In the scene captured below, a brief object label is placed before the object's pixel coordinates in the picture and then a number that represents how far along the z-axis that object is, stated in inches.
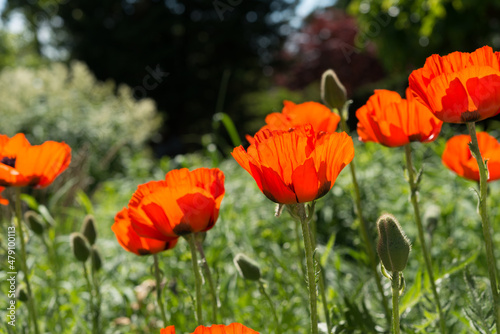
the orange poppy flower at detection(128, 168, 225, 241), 43.7
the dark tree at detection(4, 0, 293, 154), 575.5
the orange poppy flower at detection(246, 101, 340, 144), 51.1
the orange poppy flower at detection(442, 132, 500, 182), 51.5
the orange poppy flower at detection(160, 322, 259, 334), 38.3
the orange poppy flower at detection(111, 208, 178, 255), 48.0
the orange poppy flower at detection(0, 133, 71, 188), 49.2
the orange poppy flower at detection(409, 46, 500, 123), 41.4
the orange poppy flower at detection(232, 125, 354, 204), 40.0
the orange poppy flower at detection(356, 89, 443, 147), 47.8
